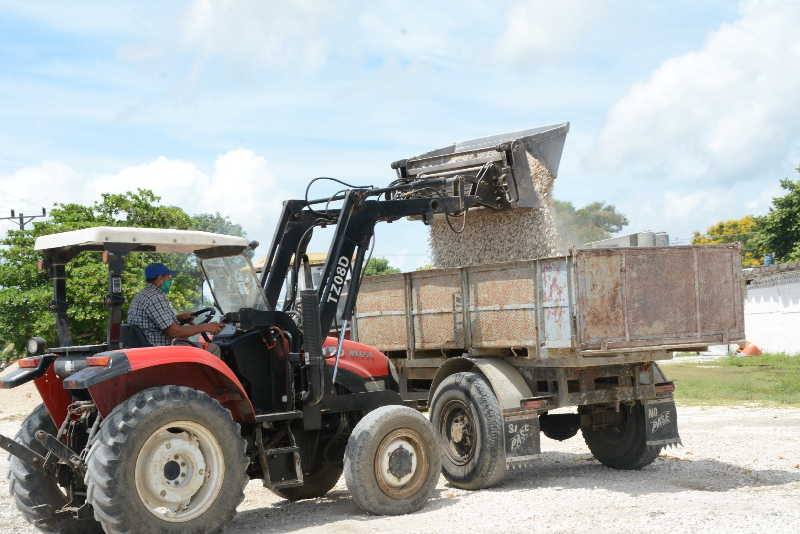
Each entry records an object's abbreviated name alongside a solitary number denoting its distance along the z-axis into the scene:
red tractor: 6.45
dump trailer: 8.81
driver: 7.13
